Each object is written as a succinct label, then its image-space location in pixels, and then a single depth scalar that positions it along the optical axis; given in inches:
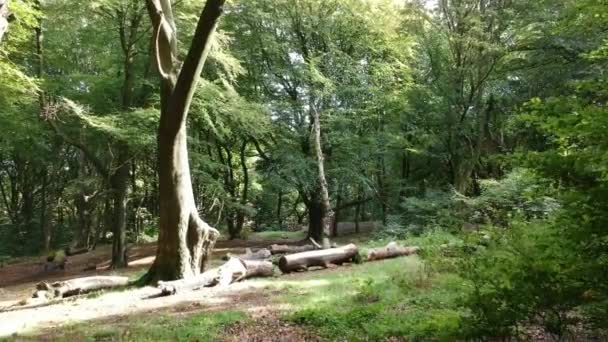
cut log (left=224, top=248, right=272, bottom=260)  594.9
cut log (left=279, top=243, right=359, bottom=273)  478.6
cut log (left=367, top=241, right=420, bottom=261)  543.1
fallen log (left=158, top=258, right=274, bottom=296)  376.5
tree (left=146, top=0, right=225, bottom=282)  393.1
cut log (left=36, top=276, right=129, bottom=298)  389.4
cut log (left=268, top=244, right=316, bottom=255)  667.4
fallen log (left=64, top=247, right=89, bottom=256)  870.0
